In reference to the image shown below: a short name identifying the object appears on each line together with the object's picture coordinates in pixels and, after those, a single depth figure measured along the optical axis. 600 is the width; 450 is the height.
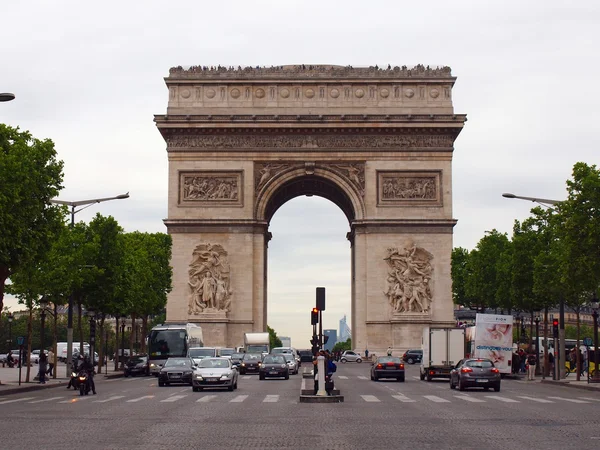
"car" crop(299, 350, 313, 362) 132.16
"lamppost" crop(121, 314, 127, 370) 81.38
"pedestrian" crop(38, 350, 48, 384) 56.69
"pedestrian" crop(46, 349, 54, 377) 75.86
